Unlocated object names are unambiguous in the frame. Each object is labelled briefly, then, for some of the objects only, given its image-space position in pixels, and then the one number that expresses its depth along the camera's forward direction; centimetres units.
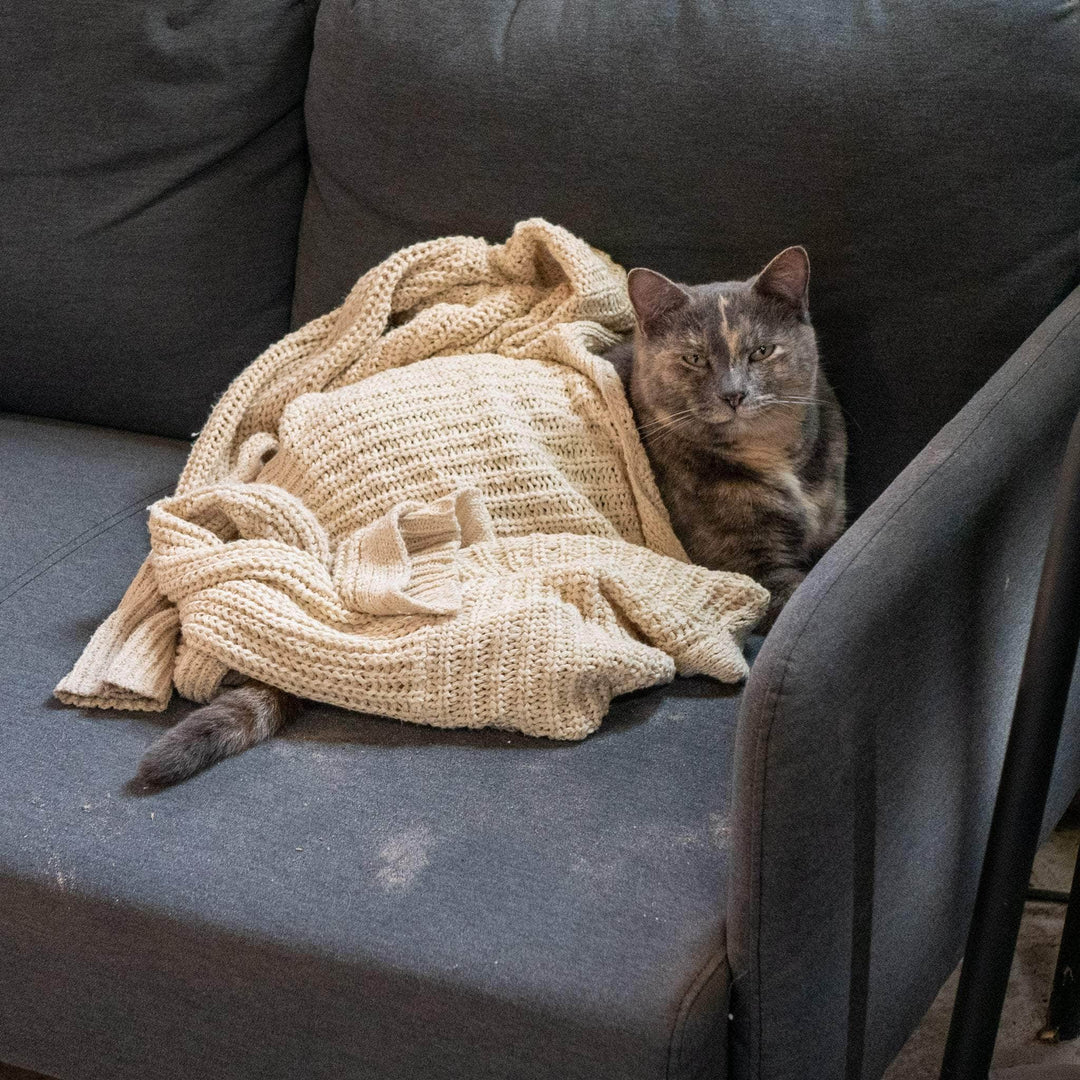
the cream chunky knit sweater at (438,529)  170
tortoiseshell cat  180
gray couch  156
